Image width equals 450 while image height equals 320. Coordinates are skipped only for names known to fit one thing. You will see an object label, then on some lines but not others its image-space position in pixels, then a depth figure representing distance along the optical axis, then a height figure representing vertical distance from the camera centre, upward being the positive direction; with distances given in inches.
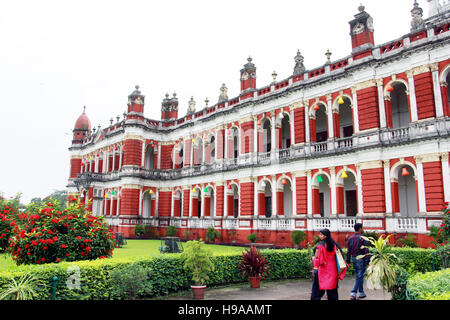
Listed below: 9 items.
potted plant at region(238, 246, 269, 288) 422.3 -62.4
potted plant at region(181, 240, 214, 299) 370.9 -53.1
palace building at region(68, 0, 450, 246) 697.0 +179.2
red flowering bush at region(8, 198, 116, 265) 377.7 -25.2
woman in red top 265.1 -40.7
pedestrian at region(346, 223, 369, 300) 342.0 -40.9
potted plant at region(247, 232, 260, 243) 936.9 -56.3
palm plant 279.6 -42.8
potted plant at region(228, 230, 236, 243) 1030.4 -56.4
